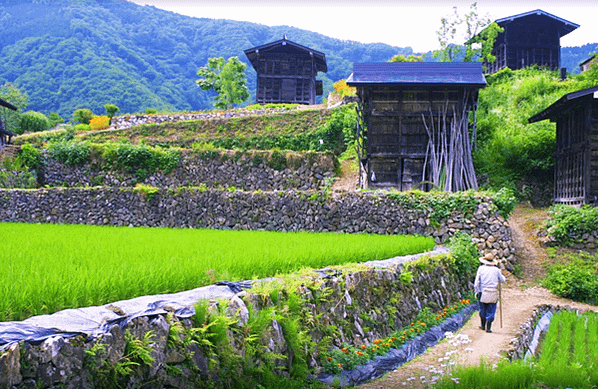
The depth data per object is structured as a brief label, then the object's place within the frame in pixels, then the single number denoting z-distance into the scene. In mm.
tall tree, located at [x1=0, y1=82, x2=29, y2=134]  52394
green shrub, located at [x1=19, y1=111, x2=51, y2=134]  47594
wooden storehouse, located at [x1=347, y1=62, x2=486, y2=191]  21203
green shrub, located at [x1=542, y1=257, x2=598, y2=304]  12773
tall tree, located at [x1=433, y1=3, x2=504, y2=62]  37969
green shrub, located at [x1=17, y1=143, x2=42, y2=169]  27422
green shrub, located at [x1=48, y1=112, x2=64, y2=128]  52750
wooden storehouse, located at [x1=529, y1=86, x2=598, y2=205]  17625
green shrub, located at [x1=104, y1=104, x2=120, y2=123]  40500
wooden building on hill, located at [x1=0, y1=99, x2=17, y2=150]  27592
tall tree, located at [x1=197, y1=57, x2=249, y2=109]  43531
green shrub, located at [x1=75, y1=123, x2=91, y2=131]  36888
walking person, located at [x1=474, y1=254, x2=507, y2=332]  9516
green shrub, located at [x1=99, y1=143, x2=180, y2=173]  26562
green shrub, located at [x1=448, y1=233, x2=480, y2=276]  12922
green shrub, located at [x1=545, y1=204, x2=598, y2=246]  15758
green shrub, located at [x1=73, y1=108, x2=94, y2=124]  42656
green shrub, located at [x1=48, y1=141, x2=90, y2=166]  27484
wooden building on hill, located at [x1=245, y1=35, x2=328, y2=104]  41031
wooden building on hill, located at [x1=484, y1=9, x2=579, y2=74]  39625
